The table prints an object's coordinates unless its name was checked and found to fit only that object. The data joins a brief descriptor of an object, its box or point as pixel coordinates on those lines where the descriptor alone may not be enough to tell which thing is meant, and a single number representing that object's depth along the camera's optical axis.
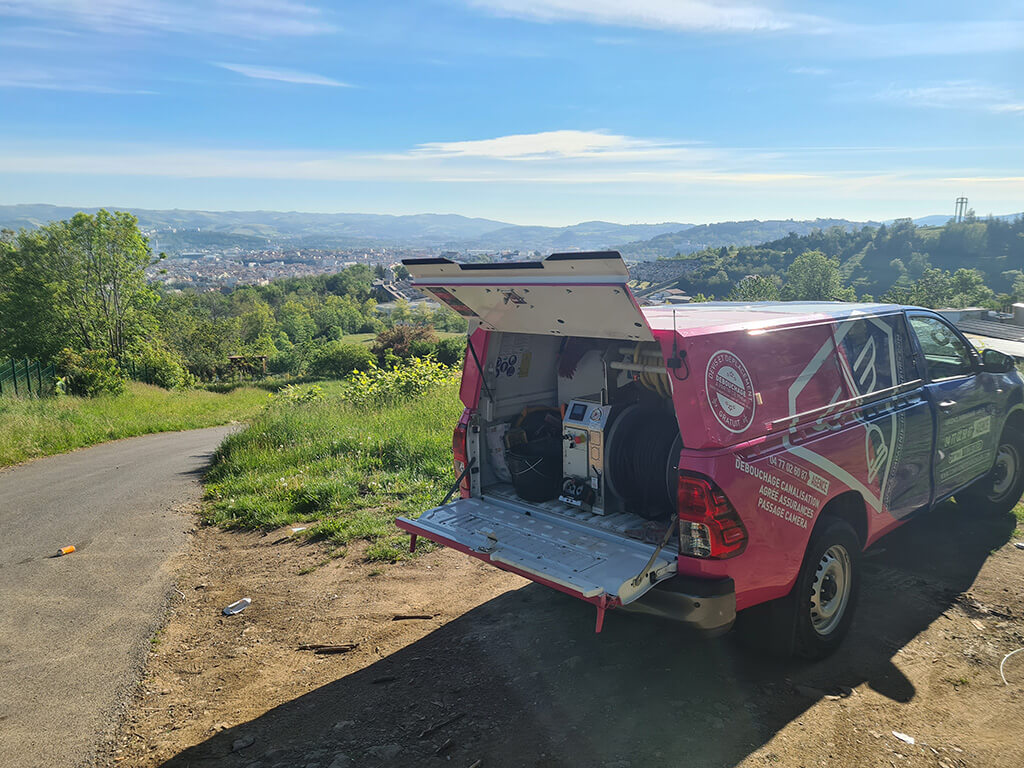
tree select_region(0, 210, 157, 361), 36.09
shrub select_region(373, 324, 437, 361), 57.94
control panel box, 4.28
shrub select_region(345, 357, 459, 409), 13.44
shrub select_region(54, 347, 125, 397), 20.77
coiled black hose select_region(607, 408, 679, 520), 4.11
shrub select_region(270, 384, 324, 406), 14.76
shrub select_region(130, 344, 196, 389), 33.94
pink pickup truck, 3.42
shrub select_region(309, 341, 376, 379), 57.03
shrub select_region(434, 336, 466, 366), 54.03
